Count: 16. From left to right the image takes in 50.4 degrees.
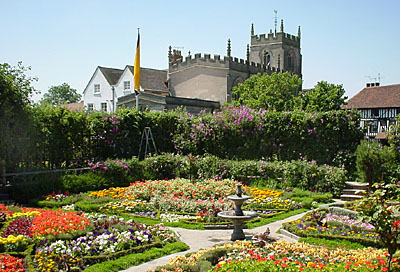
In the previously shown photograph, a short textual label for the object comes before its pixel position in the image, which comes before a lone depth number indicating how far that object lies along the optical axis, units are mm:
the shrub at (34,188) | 15094
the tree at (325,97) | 42312
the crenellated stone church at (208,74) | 45812
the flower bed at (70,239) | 7883
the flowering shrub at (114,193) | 15164
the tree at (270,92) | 42219
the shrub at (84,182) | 16406
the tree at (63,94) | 87600
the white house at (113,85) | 47281
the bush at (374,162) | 16984
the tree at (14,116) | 15906
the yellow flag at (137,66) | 29542
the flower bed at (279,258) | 6540
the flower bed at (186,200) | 12641
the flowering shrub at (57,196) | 14911
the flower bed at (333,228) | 9453
